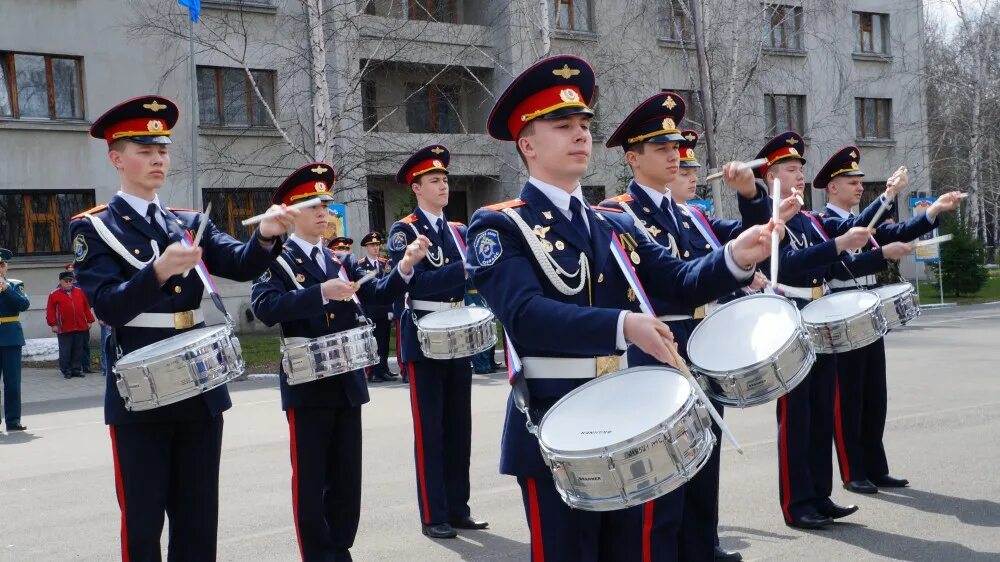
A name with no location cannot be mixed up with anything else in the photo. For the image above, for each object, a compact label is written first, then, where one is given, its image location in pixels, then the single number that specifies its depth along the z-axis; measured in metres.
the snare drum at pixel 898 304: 7.13
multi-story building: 23.73
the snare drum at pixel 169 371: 4.41
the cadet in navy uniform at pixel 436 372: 6.99
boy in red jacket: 18.67
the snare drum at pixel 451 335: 7.02
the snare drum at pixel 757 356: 4.18
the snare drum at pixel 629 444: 3.15
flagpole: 21.22
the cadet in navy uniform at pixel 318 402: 5.61
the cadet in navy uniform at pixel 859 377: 7.50
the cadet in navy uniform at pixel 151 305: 4.52
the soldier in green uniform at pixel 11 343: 12.72
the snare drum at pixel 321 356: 5.65
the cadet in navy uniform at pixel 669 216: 5.27
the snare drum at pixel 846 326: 6.57
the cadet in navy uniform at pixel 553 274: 3.60
